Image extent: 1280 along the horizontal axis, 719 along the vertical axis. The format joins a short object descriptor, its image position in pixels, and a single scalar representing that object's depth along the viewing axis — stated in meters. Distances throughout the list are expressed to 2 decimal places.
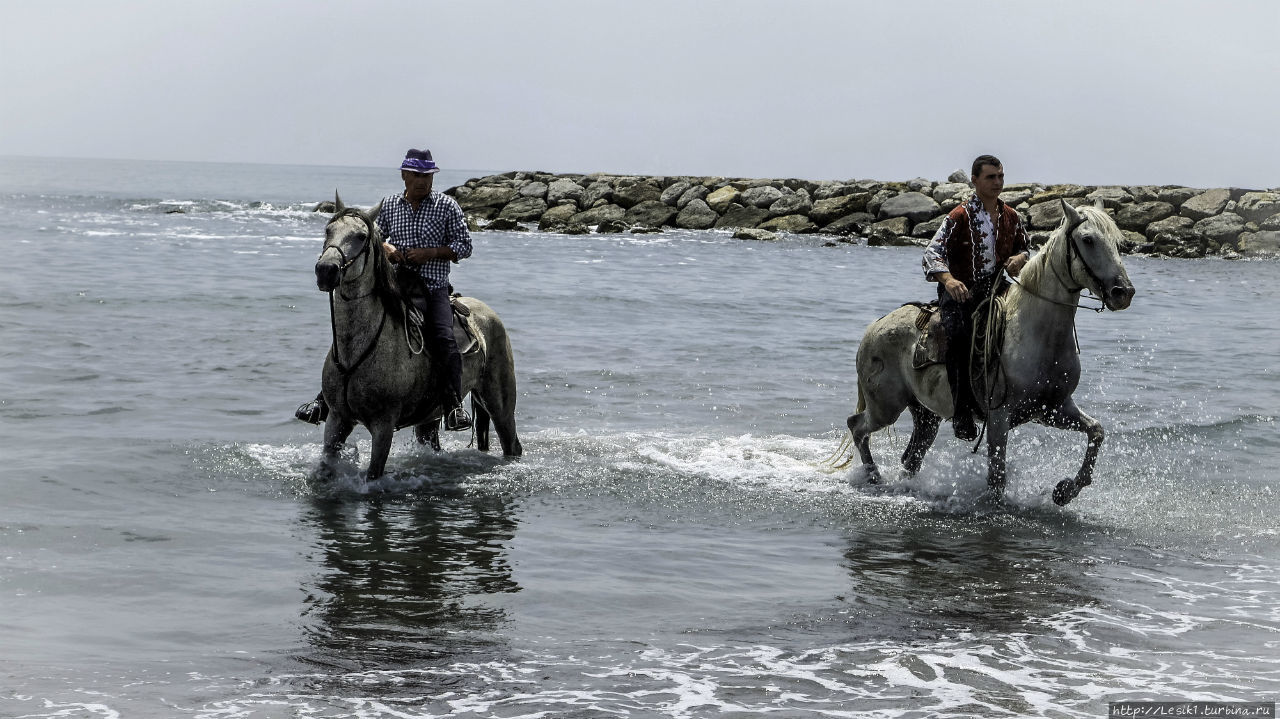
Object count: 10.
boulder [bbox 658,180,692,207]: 59.41
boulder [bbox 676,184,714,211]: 58.22
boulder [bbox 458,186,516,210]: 63.31
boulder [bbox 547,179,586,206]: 60.82
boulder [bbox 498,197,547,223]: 60.06
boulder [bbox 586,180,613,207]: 59.81
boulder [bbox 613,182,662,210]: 58.97
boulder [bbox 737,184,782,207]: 56.88
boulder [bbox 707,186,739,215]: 57.47
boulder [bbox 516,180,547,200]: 63.19
